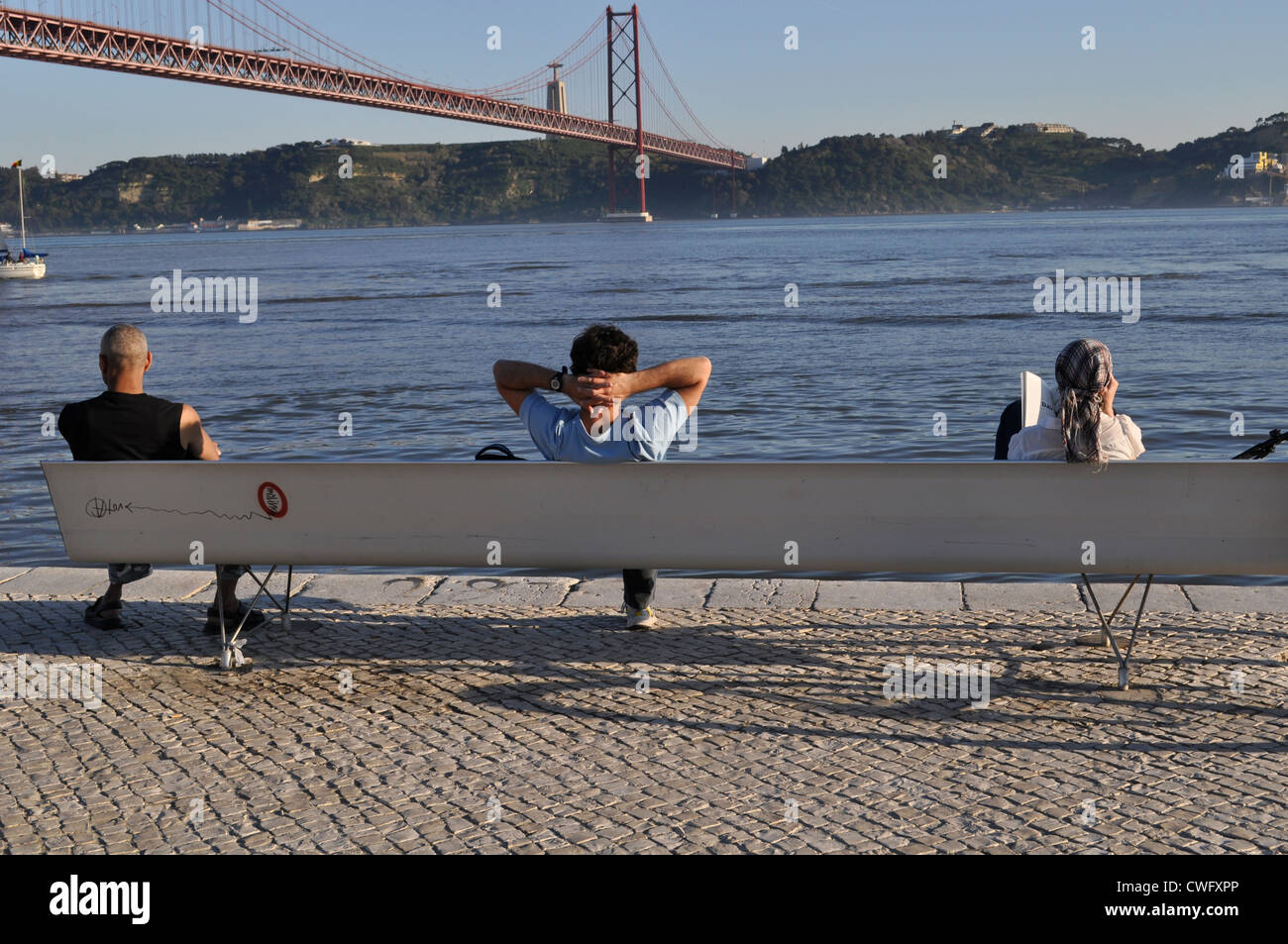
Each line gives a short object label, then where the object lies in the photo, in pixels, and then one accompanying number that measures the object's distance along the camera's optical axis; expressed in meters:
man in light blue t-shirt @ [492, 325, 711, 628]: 4.21
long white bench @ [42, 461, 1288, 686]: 3.53
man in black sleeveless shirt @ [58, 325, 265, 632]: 4.45
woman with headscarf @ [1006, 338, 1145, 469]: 3.59
